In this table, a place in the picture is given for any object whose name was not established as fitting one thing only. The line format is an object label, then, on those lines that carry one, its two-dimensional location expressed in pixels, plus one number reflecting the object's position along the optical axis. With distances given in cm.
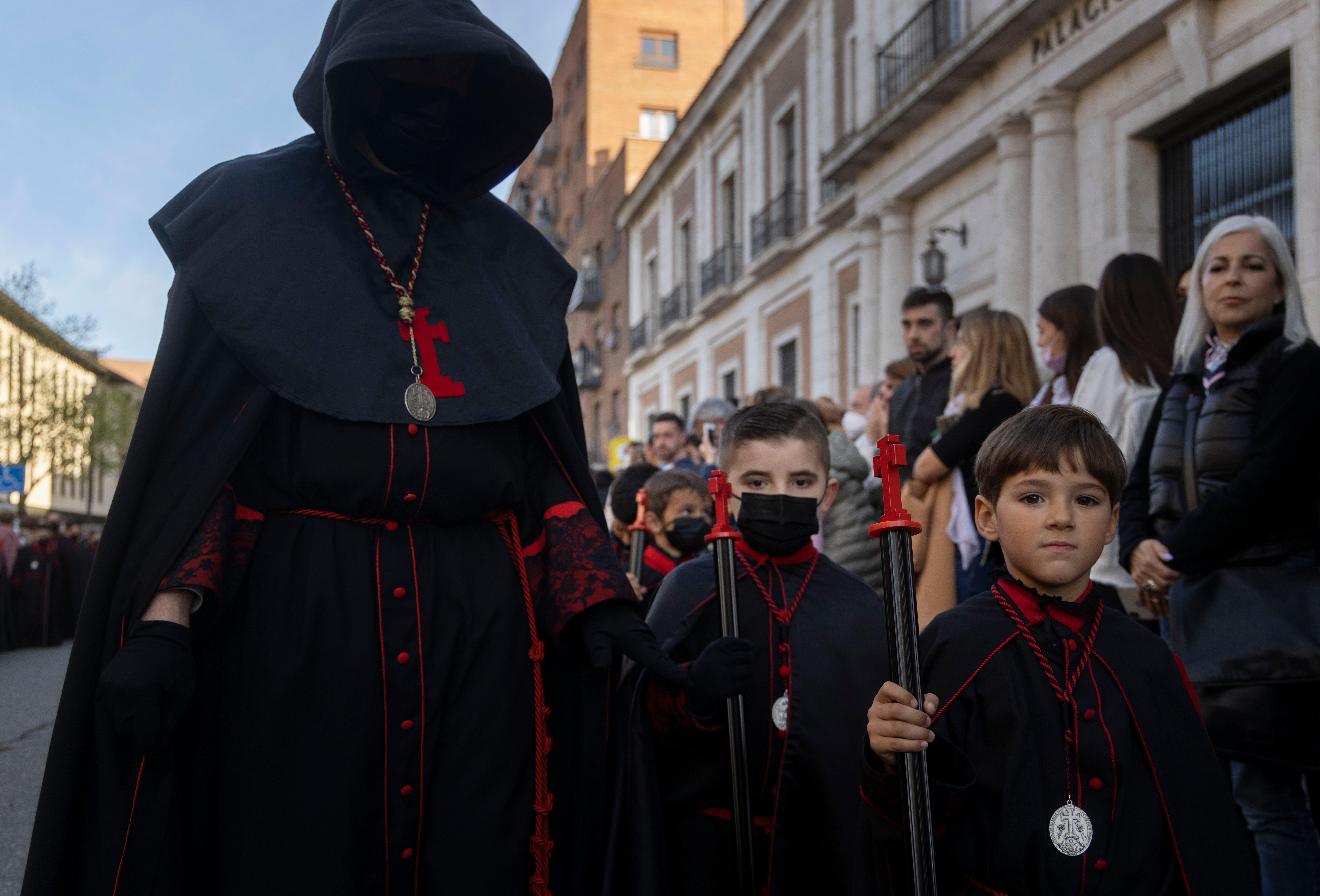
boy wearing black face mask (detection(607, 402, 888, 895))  259
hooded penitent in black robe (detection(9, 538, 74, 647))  1593
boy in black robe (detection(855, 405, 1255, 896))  187
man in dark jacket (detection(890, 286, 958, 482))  520
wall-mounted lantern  1216
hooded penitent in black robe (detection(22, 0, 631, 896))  198
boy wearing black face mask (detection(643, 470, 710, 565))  443
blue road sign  1878
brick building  3300
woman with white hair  275
